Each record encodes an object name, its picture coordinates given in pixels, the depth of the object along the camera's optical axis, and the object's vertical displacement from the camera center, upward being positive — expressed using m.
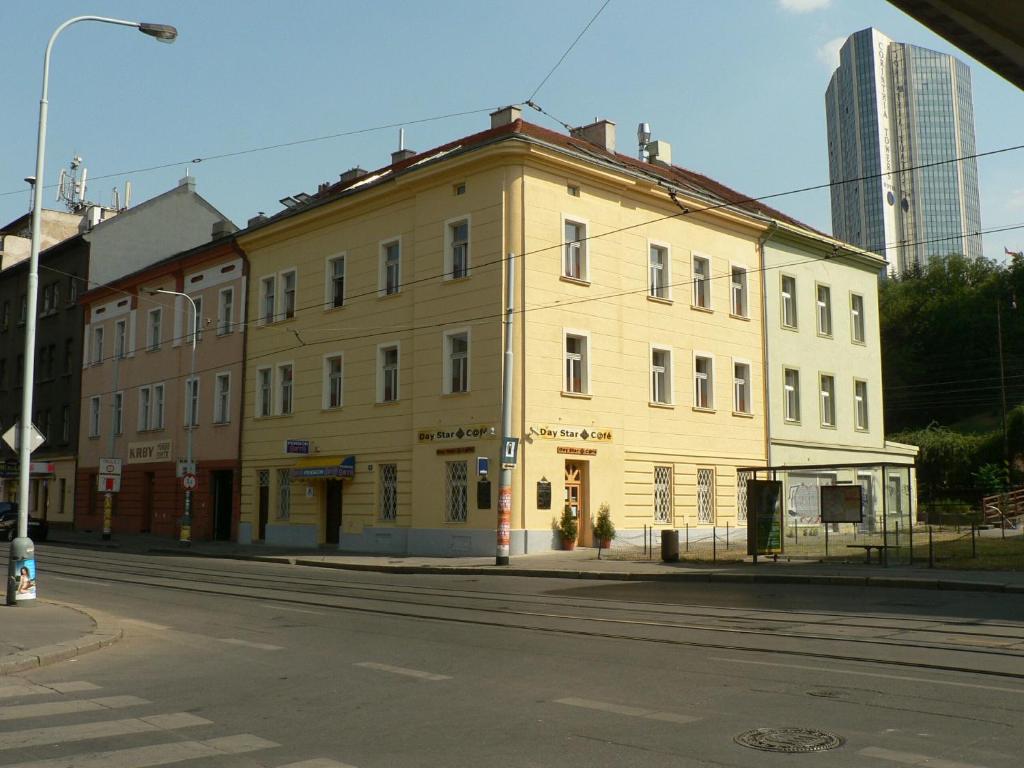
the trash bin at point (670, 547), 25.48 -0.98
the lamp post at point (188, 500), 36.44 +0.20
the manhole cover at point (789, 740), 6.35 -1.45
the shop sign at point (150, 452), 43.19 +2.28
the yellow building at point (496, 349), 29.53 +4.95
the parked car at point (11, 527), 40.47 -0.81
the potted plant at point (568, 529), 29.03 -0.62
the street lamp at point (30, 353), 15.20 +2.39
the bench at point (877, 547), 22.19 -0.89
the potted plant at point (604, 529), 29.62 -0.63
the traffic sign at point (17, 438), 15.97 +1.05
